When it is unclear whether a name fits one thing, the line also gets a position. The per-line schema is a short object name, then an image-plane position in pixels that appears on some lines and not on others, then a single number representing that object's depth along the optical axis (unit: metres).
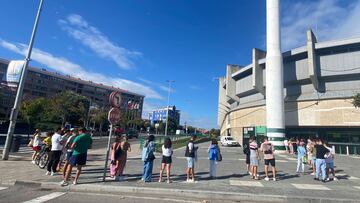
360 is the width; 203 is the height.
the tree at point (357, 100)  27.42
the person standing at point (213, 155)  10.18
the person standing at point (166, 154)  9.12
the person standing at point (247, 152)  11.35
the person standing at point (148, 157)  8.98
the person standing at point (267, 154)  10.26
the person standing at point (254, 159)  10.41
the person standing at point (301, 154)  12.74
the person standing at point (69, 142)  9.16
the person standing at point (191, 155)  9.33
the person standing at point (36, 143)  12.54
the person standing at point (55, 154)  9.74
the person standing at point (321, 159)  10.48
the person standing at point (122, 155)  9.52
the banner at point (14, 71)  14.91
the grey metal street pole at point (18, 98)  13.51
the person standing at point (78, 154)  8.05
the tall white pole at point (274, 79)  33.31
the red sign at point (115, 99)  8.73
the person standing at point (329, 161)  10.89
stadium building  34.41
